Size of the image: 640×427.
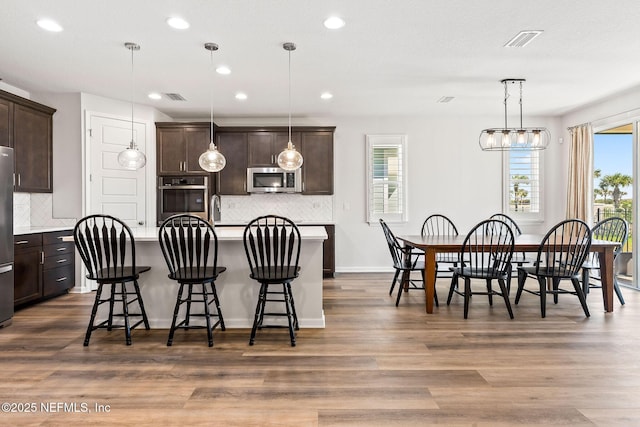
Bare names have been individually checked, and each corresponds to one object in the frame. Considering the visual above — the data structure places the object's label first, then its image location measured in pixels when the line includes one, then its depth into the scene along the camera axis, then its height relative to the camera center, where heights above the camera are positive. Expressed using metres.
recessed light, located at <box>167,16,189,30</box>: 3.05 +1.44
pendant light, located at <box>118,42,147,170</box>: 3.80 +0.45
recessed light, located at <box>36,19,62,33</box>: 3.09 +1.44
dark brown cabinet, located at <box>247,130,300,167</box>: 6.18 +0.91
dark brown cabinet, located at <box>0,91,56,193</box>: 4.37 +0.78
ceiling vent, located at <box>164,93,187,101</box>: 5.20 +1.46
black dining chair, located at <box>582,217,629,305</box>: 4.29 -0.42
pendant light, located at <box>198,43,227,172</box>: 4.04 +0.46
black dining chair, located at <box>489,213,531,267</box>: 4.92 -0.71
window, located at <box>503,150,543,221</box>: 6.55 +0.33
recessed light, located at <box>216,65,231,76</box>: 4.16 +1.46
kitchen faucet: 6.03 -0.04
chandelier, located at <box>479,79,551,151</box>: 4.55 +0.78
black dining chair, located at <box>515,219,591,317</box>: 3.81 -0.61
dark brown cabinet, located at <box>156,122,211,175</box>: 5.88 +0.83
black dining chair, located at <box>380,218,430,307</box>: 4.40 -0.67
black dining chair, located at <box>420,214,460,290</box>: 6.41 -0.39
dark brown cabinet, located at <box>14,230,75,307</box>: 4.09 -0.71
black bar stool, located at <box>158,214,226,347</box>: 3.10 -0.53
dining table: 3.96 -0.55
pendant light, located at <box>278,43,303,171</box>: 3.98 +0.46
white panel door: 5.26 +0.40
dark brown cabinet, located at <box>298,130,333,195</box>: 6.15 +0.67
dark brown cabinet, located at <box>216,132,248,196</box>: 6.19 +0.66
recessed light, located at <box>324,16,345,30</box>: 3.05 +1.44
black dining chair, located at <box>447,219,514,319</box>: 3.79 -0.63
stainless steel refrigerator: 3.52 -0.29
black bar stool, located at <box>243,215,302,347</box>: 3.10 -0.56
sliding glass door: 5.18 +0.35
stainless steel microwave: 6.12 +0.38
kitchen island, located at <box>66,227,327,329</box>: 3.55 -0.75
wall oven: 5.83 +0.13
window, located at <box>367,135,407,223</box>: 6.53 +0.35
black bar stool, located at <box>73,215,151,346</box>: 3.13 -0.56
